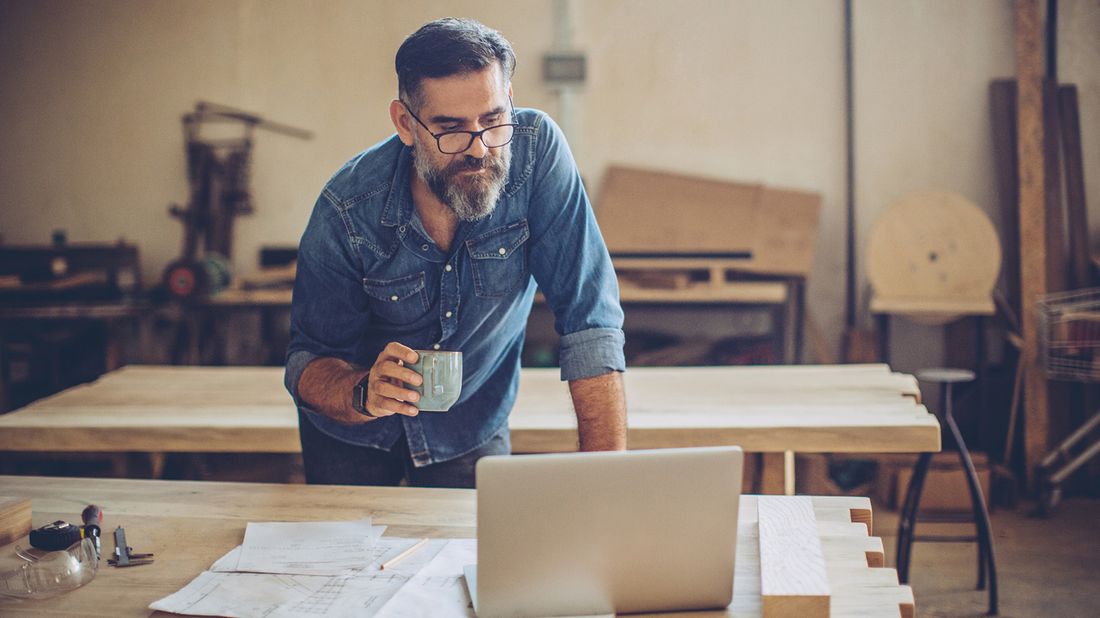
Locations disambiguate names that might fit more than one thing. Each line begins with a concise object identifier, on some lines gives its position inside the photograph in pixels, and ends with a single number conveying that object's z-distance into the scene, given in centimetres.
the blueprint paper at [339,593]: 125
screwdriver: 149
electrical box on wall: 496
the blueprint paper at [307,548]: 140
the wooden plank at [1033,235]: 413
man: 167
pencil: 140
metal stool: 285
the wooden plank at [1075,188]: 430
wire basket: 371
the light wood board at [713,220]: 457
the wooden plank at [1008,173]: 447
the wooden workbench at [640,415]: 224
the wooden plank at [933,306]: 407
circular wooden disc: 416
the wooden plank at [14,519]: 156
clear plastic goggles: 136
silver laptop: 115
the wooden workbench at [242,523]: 128
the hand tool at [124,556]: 145
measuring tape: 148
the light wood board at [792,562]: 115
